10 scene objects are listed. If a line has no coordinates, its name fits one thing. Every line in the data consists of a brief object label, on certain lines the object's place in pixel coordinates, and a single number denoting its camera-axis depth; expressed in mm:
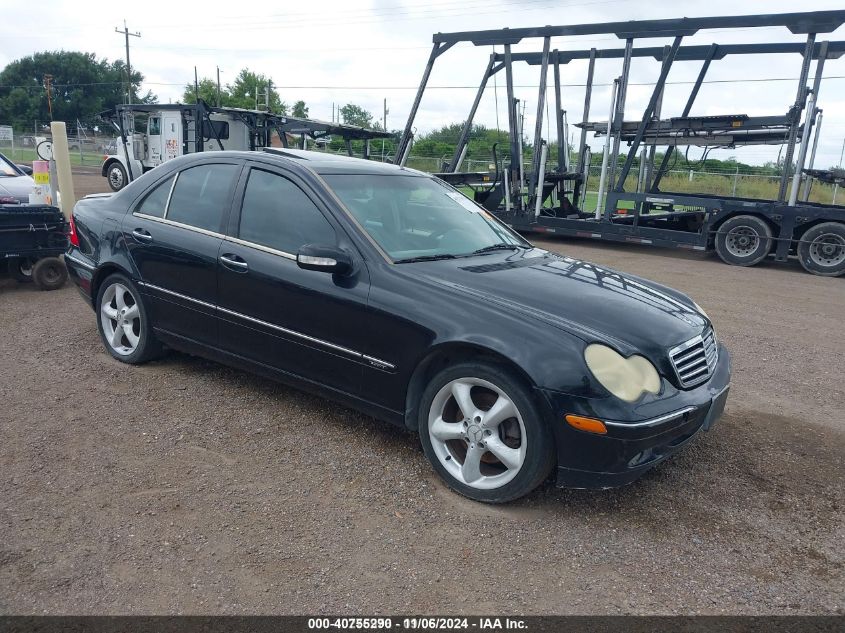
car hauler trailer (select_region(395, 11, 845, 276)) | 11172
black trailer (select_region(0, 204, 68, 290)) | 7062
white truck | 18625
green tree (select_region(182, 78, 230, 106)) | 66069
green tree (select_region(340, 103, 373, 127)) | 67375
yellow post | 9547
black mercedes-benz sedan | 3076
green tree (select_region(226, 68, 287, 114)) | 62750
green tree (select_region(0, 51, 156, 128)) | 73394
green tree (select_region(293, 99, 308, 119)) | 66756
